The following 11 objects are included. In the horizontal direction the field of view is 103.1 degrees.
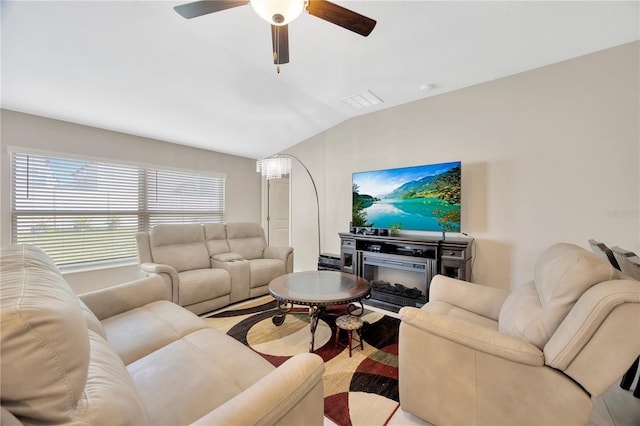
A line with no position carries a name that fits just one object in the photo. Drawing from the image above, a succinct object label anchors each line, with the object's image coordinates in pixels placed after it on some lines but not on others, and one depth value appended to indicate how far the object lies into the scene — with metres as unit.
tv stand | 2.88
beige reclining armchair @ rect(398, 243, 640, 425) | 0.97
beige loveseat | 2.80
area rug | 1.57
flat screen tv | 3.05
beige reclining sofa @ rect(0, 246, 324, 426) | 0.54
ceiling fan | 1.34
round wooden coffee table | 2.08
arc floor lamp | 3.62
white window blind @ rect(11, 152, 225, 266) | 2.97
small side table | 2.11
